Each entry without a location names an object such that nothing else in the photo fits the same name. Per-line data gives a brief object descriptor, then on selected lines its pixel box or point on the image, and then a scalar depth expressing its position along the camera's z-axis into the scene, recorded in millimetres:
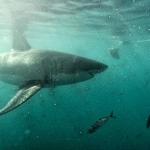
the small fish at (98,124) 4574
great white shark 5318
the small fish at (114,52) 21281
